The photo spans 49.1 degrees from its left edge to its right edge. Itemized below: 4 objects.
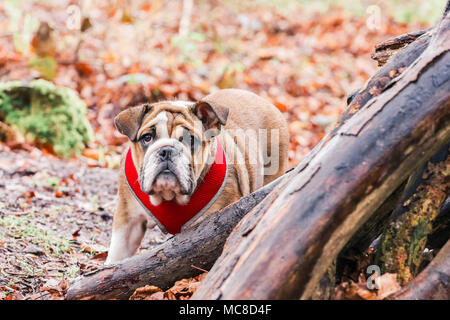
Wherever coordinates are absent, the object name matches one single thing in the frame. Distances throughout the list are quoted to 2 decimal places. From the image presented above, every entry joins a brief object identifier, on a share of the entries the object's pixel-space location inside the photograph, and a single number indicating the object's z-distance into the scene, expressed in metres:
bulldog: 3.55
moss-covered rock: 7.12
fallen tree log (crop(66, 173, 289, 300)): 2.95
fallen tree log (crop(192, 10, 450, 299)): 2.13
